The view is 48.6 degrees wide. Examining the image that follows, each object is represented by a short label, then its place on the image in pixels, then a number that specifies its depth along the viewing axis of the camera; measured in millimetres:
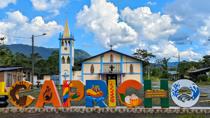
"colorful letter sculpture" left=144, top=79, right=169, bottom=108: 10220
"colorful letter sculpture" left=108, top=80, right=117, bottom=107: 10359
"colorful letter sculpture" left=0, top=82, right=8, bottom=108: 10703
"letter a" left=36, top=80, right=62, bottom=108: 10396
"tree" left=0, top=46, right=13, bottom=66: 36666
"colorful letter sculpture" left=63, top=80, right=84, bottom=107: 10443
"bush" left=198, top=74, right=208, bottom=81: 39477
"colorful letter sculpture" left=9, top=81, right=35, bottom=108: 10582
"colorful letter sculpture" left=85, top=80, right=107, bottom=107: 10341
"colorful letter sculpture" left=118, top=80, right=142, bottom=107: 10294
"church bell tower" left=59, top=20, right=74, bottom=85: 38949
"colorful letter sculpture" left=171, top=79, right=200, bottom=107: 10220
